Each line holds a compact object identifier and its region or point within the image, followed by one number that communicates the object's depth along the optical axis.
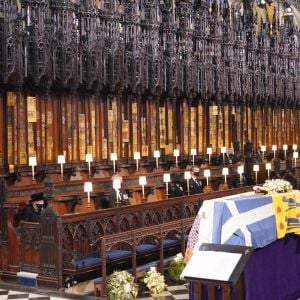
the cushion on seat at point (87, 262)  8.68
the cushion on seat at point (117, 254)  9.12
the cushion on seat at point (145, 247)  9.65
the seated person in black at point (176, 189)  13.45
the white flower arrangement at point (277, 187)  7.25
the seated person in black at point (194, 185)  14.18
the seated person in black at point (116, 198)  11.39
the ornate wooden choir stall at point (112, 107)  9.55
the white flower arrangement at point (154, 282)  8.50
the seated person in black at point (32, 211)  9.77
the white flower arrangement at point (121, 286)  7.84
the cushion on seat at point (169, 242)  10.34
